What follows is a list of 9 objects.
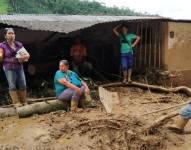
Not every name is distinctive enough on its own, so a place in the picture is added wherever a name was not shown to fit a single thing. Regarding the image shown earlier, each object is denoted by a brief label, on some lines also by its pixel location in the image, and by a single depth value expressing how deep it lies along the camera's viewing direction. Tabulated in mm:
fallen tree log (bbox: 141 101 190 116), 3844
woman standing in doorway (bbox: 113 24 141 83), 4915
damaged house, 5349
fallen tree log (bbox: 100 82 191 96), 4866
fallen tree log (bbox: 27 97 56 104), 4091
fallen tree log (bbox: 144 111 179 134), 3193
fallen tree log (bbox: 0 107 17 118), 3727
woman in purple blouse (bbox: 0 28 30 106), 3688
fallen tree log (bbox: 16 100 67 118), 3691
